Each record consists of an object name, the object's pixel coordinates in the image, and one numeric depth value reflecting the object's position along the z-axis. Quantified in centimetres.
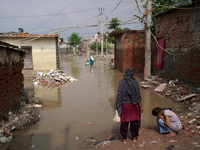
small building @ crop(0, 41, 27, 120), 471
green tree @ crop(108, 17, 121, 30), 3281
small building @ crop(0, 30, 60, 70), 1494
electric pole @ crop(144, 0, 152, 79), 974
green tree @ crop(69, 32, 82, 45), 6244
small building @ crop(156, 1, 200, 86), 733
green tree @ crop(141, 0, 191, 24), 1412
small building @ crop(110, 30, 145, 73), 1378
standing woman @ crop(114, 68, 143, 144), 359
